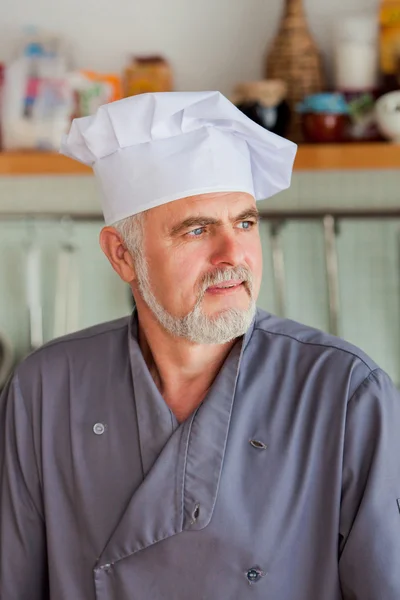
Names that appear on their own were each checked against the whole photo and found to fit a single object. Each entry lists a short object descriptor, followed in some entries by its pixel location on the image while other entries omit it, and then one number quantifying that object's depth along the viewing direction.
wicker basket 2.69
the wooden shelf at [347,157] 2.62
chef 2.02
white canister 2.65
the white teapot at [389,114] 2.58
